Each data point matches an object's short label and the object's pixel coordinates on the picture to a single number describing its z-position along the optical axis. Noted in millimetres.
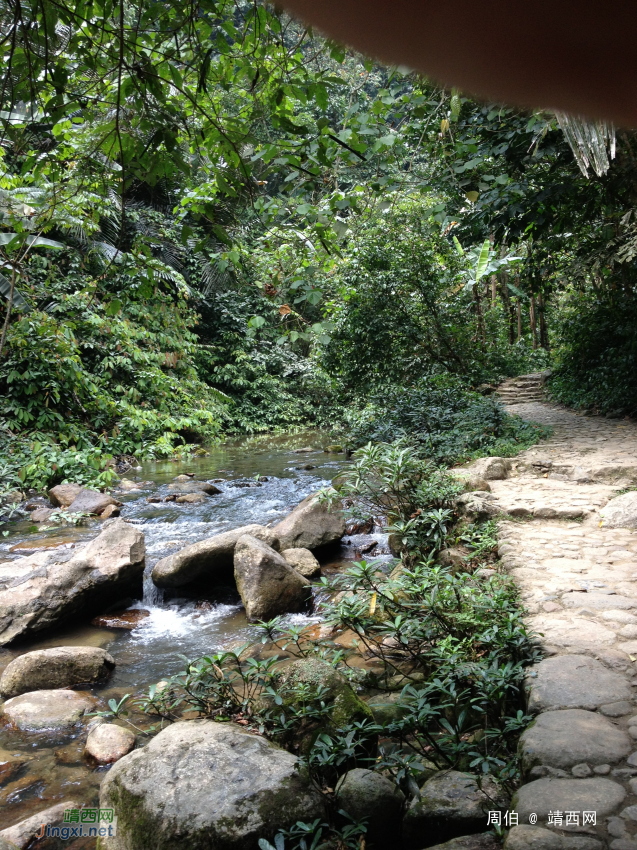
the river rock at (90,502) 8078
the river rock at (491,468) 6391
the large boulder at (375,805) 2176
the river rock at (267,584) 4816
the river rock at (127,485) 9664
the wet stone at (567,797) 1790
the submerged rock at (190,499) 8688
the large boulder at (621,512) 4621
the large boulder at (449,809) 2010
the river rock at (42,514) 7785
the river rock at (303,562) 5452
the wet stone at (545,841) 1626
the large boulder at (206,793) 2129
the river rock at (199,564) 5410
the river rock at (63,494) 8422
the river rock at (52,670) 3896
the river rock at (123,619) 5016
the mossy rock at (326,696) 2680
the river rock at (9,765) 3098
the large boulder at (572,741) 2051
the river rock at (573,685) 2422
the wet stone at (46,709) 3531
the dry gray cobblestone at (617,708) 2328
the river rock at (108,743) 3162
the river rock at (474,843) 1796
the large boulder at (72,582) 4613
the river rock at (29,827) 2518
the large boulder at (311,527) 6051
